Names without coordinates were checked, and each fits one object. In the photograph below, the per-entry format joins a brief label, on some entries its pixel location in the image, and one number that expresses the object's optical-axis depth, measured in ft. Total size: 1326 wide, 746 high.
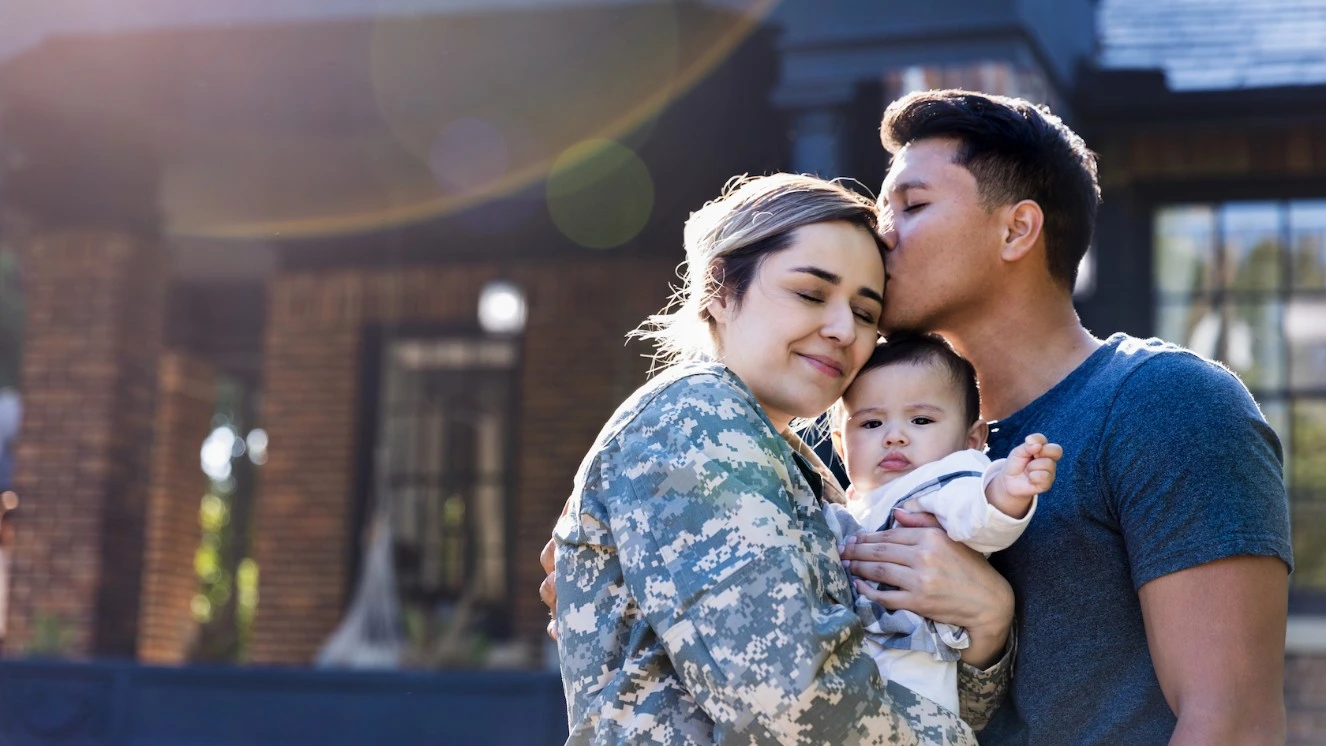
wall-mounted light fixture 30.53
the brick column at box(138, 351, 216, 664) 34.19
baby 7.09
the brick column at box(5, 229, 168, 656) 26.73
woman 6.20
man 6.79
